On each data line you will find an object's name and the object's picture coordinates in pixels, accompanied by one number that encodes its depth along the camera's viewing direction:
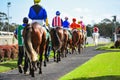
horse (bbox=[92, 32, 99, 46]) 48.26
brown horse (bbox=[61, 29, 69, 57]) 22.56
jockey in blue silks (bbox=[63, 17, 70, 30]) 27.14
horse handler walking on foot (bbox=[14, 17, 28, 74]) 15.56
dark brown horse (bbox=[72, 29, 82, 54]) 28.50
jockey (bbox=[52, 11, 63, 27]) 22.44
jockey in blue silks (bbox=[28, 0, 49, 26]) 14.96
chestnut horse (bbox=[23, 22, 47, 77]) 12.98
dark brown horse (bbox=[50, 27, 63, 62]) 20.33
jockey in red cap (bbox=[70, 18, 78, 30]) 29.69
